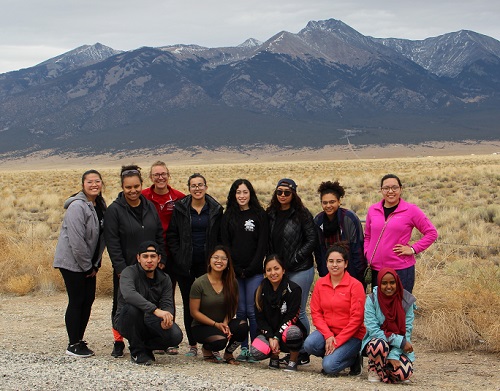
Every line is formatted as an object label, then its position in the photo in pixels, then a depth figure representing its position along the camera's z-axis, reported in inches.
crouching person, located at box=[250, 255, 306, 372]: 262.5
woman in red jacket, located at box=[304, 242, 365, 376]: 253.8
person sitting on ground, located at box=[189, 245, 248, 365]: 267.3
